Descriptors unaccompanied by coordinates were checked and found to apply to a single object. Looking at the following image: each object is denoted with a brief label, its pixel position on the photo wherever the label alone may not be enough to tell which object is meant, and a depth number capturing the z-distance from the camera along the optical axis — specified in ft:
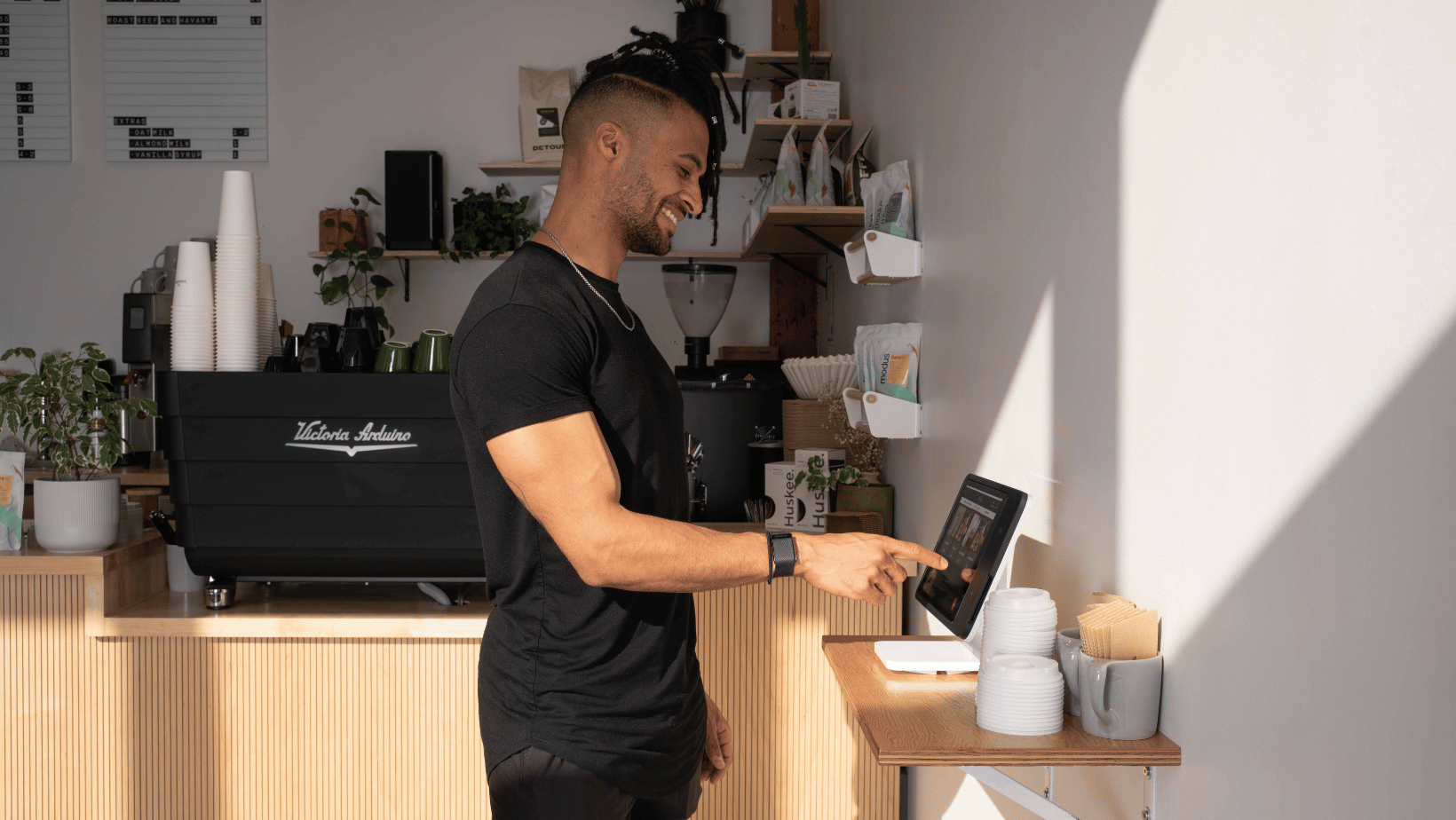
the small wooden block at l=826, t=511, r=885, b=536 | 7.23
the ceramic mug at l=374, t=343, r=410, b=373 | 6.17
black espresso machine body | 6.09
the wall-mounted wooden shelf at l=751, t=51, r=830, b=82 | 12.58
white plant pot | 6.38
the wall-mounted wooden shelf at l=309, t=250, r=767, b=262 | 13.69
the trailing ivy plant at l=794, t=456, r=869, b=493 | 7.50
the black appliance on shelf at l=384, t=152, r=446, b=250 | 13.84
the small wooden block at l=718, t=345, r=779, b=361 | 13.19
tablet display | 4.22
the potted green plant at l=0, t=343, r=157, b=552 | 6.29
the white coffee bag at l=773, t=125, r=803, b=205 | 8.94
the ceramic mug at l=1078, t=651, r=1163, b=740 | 3.36
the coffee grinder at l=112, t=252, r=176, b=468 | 11.90
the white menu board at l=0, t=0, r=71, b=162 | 14.56
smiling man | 3.55
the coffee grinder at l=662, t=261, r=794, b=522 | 8.54
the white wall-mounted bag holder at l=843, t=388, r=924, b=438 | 6.82
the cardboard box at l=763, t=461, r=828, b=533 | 7.59
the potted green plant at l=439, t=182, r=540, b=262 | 13.75
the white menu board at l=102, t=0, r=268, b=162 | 14.62
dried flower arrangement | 8.07
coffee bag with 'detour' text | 14.16
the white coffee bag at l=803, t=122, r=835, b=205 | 8.49
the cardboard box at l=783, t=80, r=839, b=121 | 9.67
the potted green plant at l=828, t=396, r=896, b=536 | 7.72
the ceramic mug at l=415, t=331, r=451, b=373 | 6.19
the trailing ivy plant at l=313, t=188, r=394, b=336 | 13.89
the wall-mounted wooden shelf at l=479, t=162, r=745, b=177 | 13.93
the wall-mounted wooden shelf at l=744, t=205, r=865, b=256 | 8.13
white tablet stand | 4.29
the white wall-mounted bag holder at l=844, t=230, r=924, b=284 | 6.74
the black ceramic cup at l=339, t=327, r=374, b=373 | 6.16
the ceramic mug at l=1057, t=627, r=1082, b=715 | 3.61
